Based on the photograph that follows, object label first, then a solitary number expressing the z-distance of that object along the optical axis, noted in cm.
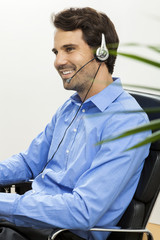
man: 140
